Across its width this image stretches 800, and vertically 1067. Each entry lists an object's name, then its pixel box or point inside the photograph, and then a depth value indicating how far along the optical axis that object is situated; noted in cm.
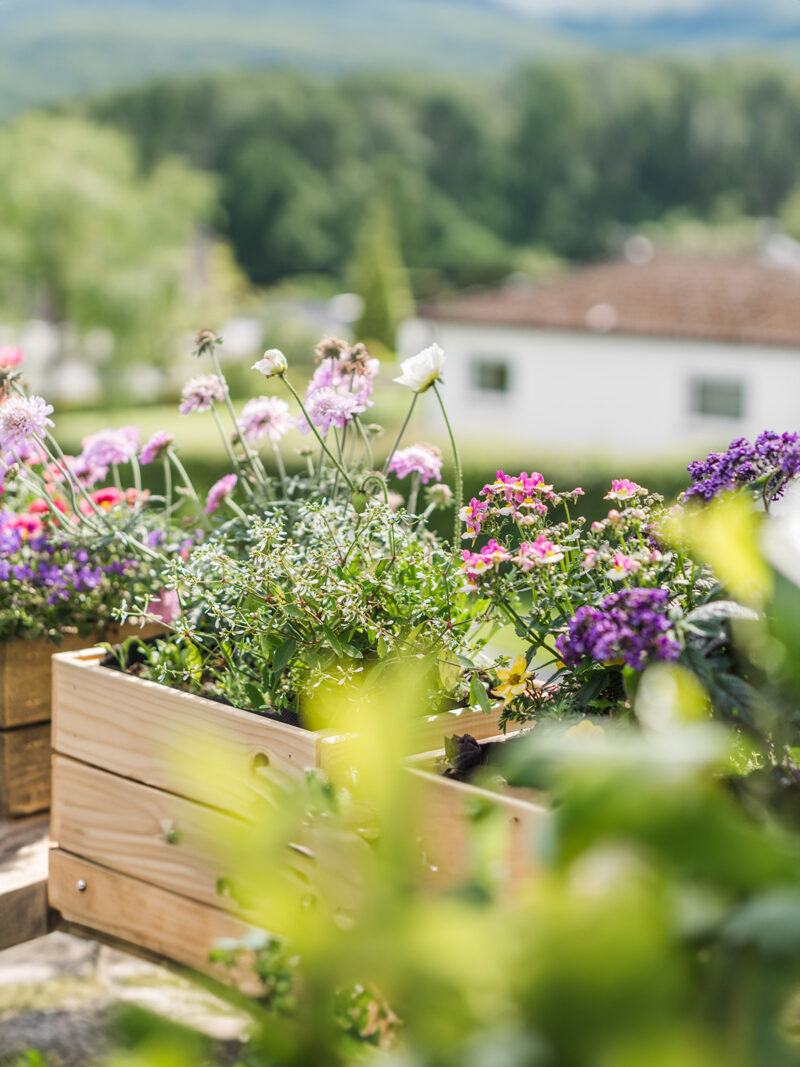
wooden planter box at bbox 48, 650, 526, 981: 231
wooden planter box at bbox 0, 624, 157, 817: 263
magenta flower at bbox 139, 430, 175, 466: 261
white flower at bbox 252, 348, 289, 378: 238
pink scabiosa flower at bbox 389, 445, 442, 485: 252
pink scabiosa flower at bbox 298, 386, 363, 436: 242
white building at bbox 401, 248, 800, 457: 1674
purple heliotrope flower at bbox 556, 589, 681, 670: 209
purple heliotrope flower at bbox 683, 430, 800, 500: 220
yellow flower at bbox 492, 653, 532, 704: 230
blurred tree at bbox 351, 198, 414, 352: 3561
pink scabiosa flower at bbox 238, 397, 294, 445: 255
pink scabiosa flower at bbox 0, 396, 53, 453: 243
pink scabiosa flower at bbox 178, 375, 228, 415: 255
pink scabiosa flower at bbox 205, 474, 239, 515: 260
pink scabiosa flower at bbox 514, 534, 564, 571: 224
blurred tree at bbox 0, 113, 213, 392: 2241
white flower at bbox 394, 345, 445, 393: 237
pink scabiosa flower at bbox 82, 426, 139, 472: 263
